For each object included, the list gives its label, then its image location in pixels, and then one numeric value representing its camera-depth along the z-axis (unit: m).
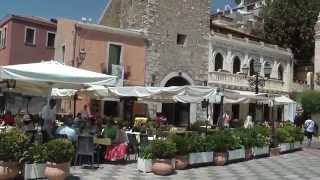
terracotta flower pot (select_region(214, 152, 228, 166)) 10.40
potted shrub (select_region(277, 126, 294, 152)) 13.33
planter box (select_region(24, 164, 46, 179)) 7.25
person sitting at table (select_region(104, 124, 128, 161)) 9.64
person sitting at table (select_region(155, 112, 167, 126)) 15.33
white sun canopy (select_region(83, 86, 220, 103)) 10.96
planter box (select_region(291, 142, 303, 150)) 13.91
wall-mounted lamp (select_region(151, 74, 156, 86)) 21.56
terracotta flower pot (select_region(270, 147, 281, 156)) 12.73
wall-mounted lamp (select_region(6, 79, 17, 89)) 11.06
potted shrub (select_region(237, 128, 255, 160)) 11.43
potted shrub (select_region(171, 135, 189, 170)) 9.28
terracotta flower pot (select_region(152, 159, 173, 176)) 8.72
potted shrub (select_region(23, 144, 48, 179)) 7.26
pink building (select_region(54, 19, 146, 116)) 19.77
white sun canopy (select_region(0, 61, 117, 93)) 8.35
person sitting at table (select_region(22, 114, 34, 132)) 9.07
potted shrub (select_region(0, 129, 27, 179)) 6.99
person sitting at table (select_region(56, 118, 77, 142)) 8.94
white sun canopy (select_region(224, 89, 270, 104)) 12.37
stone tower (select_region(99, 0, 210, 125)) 21.65
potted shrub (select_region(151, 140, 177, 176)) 8.73
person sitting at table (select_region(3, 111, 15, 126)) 11.14
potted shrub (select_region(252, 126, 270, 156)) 11.94
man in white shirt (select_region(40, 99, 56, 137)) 9.45
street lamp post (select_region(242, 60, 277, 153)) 13.01
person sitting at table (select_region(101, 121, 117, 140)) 9.53
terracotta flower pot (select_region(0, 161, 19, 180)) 7.00
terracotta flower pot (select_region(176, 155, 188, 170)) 9.31
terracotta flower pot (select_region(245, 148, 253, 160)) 11.52
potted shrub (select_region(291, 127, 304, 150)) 13.98
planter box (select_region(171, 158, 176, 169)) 8.99
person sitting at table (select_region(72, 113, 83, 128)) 10.19
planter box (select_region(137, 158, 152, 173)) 8.87
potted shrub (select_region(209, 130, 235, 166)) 10.39
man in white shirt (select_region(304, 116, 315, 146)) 15.91
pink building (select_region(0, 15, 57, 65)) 23.79
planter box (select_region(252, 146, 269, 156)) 11.88
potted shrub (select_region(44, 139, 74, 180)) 7.19
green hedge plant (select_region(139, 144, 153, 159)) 8.83
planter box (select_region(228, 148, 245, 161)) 10.82
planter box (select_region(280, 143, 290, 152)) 13.27
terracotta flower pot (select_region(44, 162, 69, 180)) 7.18
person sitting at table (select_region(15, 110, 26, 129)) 9.88
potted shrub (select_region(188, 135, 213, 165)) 9.69
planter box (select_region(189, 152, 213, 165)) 9.72
